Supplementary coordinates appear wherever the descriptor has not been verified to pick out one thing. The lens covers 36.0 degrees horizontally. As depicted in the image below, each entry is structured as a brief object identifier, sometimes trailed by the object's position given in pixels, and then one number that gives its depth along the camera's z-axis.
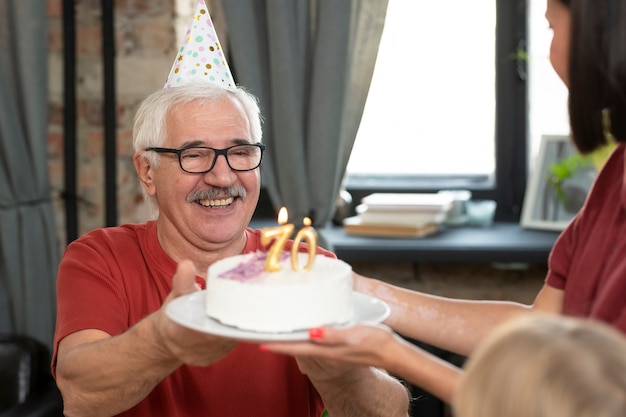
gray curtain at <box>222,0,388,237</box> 3.11
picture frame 3.29
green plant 3.28
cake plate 1.31
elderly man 1.73
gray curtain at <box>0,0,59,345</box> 3.17
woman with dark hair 1.28
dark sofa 2.48
